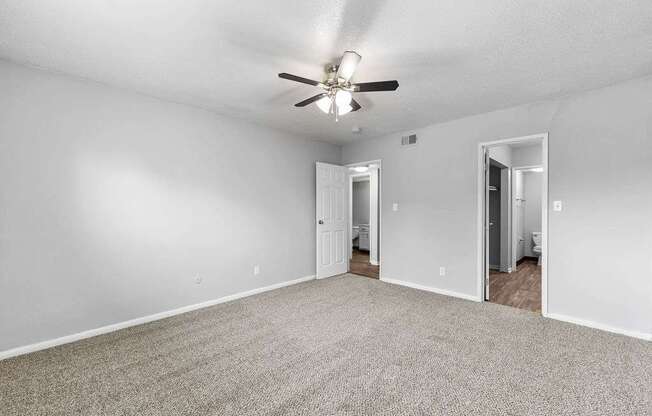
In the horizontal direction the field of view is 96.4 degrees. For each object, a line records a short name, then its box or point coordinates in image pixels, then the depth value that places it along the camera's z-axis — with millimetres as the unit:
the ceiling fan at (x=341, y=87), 2160
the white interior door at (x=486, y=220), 3902
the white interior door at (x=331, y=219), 5020
